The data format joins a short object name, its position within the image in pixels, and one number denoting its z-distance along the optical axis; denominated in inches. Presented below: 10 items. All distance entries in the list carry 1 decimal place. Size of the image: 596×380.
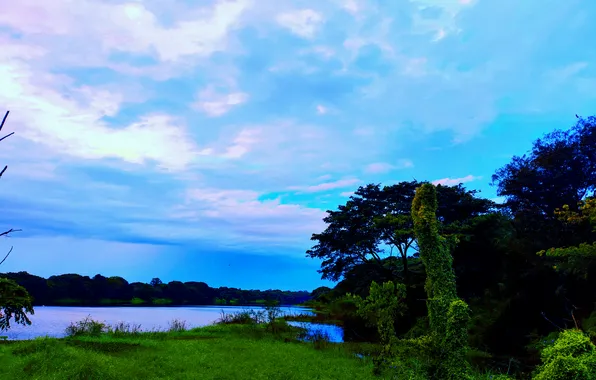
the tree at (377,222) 1249.4
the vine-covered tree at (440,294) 290.4
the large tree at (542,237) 778.9
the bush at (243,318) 946.1
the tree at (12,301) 257.0
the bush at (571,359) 203.3
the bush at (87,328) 741.5
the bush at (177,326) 916.3
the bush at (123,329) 776.3
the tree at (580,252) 625.3
